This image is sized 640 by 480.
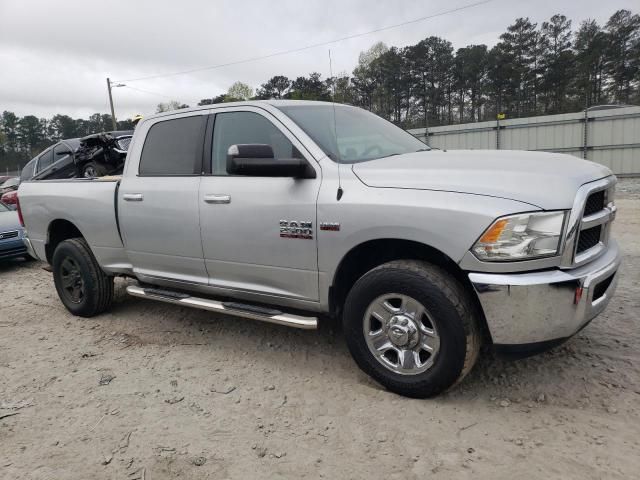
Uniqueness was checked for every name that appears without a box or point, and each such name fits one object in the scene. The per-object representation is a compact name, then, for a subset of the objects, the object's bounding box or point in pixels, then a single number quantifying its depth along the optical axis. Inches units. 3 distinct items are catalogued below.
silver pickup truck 99.7
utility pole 1338.7
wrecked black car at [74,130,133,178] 251.8
